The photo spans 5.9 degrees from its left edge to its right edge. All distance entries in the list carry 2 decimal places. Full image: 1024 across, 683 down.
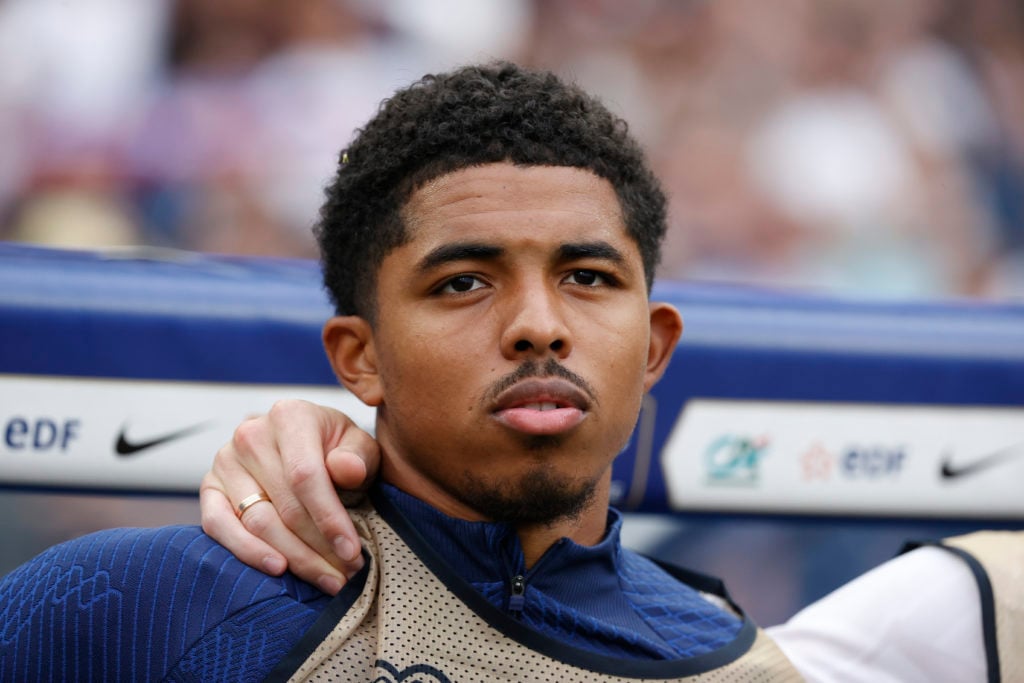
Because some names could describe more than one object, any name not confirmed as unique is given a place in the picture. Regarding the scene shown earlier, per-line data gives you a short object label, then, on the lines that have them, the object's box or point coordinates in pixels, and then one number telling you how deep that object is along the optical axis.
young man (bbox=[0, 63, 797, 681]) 4.85
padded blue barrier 5.07
